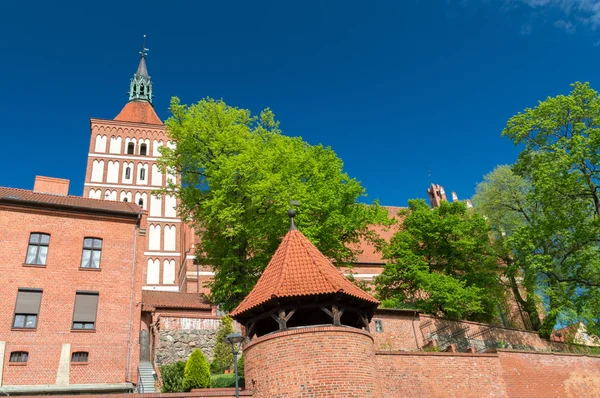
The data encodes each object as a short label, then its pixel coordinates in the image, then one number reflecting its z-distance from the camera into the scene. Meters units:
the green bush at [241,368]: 18.23
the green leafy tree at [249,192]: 21.89
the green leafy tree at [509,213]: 27.41
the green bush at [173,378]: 16.75
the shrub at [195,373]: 15.34
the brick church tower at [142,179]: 42.12
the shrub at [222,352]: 22.11
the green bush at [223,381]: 17.43
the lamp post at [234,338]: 13.35
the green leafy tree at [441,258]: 28.50
